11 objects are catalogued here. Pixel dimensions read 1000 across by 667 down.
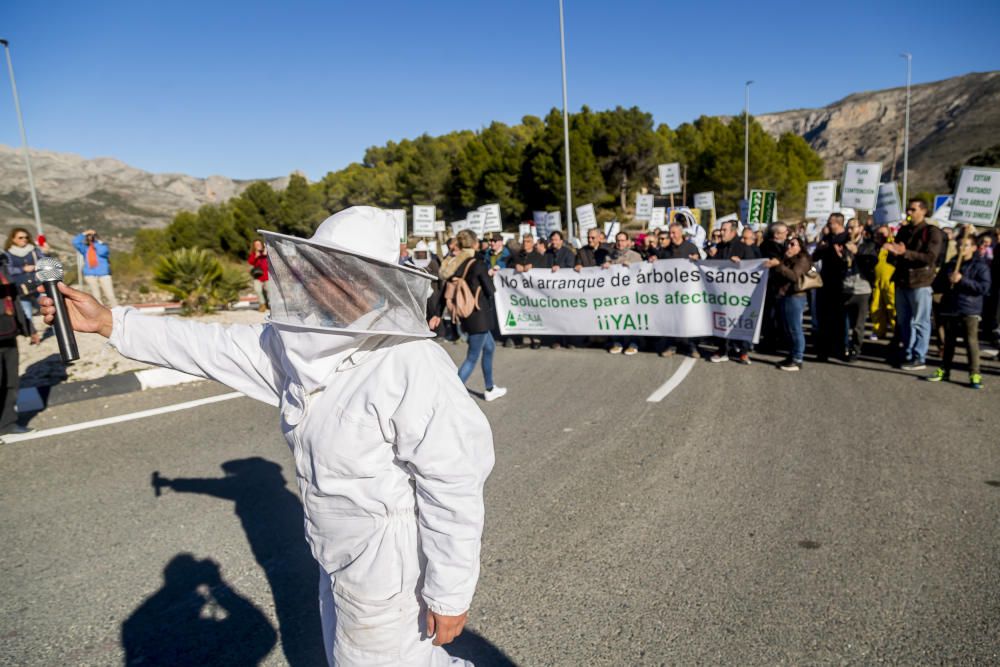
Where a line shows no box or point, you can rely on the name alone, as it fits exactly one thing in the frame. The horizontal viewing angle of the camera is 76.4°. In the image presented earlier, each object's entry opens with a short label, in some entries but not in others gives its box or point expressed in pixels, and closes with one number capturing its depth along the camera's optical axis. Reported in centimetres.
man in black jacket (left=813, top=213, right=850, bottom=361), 893
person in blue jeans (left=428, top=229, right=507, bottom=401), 735
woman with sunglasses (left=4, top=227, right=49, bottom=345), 882
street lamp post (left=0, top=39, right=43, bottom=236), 2125
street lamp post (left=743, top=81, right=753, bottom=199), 4466
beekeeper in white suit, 178
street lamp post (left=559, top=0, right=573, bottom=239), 2009
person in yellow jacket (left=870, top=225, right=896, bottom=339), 979
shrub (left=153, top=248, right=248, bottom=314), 1249
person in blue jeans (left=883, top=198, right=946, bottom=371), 787
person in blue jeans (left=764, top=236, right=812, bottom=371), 852
